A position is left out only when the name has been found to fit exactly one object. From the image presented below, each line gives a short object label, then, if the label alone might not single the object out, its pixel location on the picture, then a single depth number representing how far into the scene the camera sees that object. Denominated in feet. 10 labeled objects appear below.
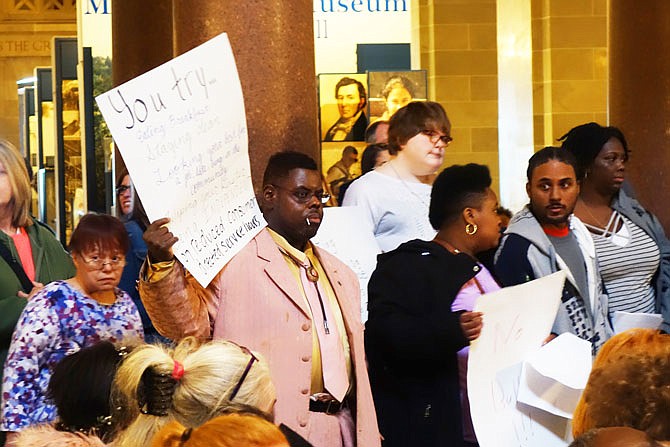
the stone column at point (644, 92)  39.43
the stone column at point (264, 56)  26.30
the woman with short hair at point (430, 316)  24.57
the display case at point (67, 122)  67.79
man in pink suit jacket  21.30
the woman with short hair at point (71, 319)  24.53
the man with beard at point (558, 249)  27.85
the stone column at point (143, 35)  45.20
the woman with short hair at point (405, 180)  31.30
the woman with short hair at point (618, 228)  30.09
